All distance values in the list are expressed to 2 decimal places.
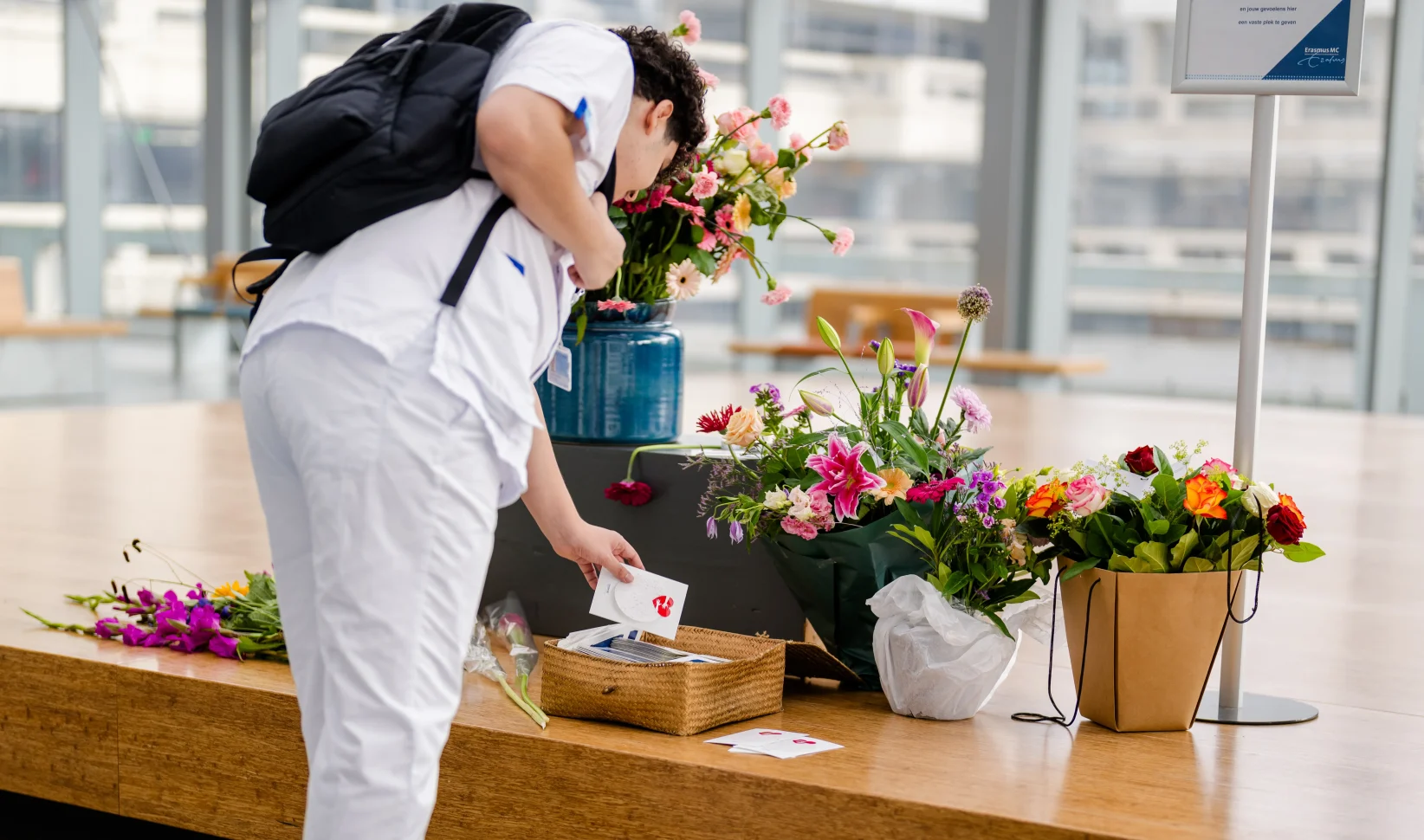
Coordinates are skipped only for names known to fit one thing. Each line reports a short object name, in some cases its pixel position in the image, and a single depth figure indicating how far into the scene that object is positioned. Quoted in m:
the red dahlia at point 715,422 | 4.19
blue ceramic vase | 4.74
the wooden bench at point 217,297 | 17.11
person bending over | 2.59
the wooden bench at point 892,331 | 14.69
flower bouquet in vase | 4.70
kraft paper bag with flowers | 3.72
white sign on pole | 4.02
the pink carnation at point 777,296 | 4.70
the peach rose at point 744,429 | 4.11
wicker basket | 3.79
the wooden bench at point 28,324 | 15.23
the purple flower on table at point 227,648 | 4.43
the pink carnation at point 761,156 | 4.73
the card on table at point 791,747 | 3.63
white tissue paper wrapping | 3.87
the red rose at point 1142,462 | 3.90
